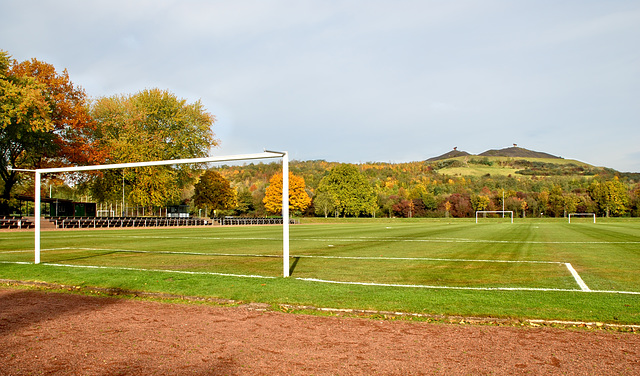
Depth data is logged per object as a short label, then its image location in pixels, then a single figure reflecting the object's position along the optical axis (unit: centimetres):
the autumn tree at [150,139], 4226
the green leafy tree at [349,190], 8206
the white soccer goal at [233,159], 831
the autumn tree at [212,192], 7050
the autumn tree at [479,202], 10112
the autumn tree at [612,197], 9188
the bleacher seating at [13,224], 3177
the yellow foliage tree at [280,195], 7431
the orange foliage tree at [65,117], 3516
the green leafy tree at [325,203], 7844
